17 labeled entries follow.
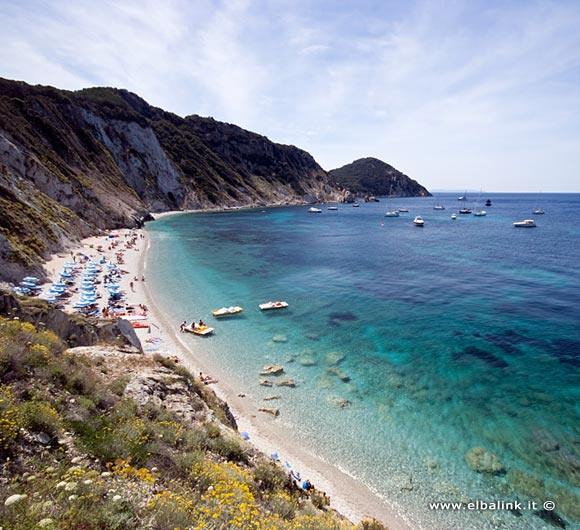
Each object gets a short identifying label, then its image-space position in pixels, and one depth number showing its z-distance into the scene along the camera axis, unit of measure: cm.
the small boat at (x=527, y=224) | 9788
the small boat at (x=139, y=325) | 2808
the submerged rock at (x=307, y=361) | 2373
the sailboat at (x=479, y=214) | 14025
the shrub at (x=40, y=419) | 752
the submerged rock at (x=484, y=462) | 1479
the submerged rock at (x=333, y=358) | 2397
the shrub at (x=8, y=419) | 676
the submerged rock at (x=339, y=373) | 2188
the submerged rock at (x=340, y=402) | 1930
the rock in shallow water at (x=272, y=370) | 2253
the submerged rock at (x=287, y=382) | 2131
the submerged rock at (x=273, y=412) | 1875
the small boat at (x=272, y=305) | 3365
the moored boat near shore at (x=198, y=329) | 2811
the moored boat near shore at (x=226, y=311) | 3197
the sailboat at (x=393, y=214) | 14295
